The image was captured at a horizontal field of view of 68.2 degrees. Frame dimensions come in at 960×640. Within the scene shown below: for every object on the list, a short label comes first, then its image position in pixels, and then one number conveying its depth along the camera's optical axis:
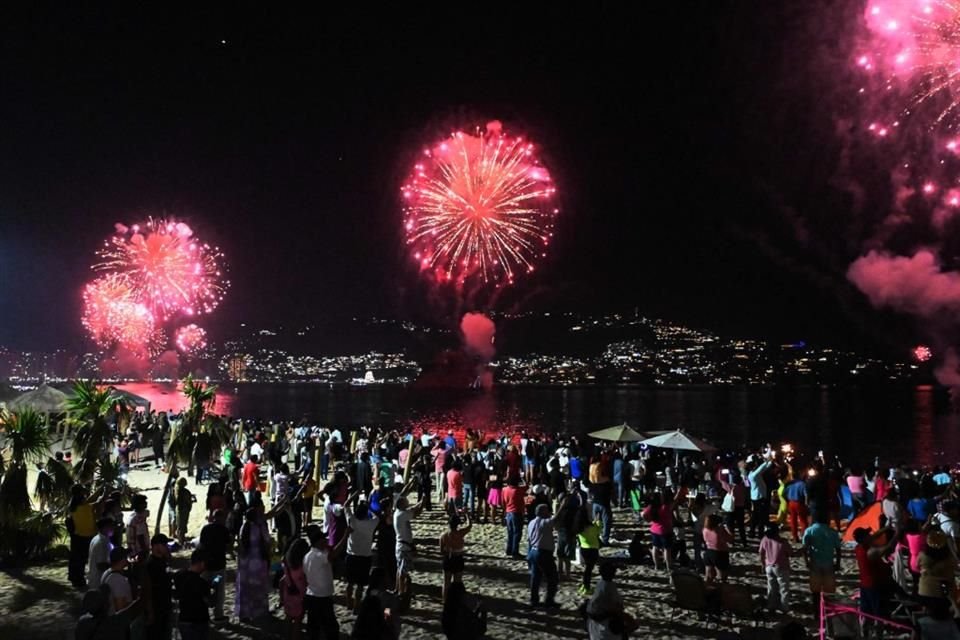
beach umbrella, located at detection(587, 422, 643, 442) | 21.05
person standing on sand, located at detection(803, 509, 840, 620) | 9.89
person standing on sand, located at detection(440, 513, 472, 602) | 10.27
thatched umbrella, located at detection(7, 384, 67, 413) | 26.53
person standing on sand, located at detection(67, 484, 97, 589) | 11.59
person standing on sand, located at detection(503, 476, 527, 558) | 13.59
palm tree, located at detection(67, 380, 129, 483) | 14.38
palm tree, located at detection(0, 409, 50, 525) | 12.84
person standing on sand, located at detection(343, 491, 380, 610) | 9.77
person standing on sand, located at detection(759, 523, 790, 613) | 10.04
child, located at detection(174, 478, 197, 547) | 13.19
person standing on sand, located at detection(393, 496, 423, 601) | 10.60
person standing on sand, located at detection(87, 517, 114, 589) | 9.30
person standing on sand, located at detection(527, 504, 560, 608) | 10.45
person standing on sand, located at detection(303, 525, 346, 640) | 8.23
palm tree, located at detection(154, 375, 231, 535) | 15.09
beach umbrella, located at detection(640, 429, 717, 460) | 19.25
